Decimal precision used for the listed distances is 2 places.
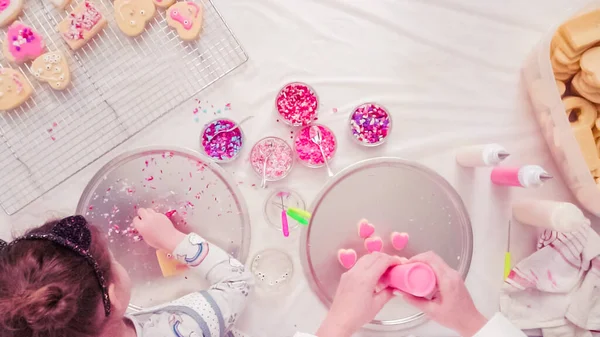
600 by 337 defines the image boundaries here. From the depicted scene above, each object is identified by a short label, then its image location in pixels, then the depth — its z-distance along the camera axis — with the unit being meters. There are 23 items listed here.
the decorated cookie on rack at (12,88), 1.11
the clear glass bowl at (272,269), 1.18
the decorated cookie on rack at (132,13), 1.14
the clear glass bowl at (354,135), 1.18
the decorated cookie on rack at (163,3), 1.16
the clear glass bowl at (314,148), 1.17
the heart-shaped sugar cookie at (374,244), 1.15
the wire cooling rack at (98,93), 1.15
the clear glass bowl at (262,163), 1.17
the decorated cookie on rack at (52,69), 1.13
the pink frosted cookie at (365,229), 1.15
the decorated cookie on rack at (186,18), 1.16
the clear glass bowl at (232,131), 1.17
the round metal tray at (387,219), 1.17
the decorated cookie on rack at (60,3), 1.13
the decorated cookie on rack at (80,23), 1.13
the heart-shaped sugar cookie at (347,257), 1.15
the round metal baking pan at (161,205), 1.16
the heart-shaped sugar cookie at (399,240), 1.15
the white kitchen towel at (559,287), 1.13
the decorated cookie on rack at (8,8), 1.12
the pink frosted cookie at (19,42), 1.13
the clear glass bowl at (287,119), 1.18
